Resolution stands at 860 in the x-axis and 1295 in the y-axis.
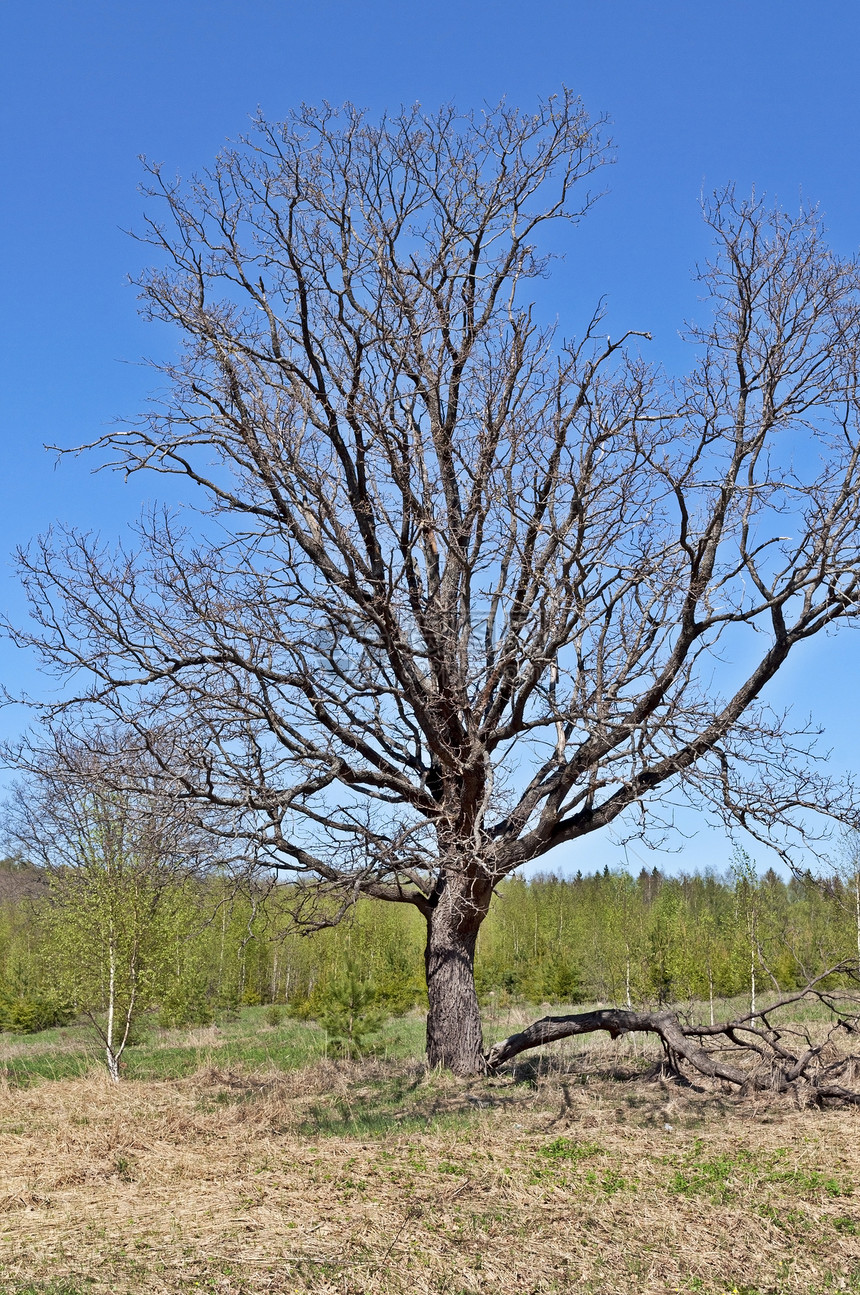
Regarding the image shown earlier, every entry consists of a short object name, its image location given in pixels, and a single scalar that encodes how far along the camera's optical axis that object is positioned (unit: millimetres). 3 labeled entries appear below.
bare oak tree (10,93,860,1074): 10320
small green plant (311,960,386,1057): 14656
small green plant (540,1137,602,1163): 7262
